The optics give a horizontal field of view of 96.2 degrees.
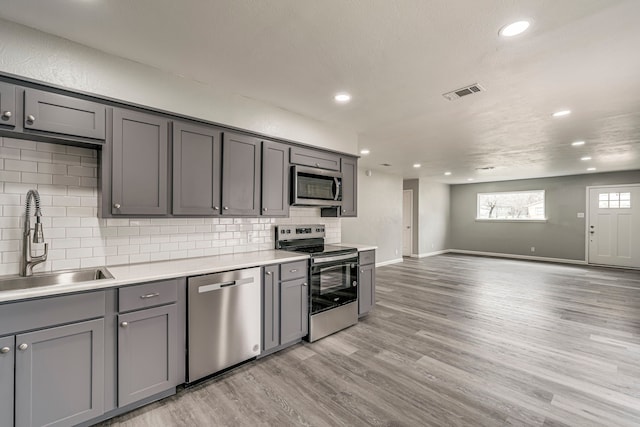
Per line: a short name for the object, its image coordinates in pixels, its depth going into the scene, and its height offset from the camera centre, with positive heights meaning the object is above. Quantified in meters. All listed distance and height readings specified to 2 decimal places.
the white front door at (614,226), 7.14 -0.26
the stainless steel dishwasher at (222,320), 2.20 -0.88
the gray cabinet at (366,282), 3.64 -0.88
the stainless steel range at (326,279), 3.06 -0.74
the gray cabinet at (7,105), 1.73 +0.65
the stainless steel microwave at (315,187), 3.26 +0.33
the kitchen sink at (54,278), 1.88 -0.46
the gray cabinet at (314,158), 3.30 +0.68
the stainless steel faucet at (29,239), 1.95 -0.18
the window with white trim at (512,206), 8.55 +0.30
